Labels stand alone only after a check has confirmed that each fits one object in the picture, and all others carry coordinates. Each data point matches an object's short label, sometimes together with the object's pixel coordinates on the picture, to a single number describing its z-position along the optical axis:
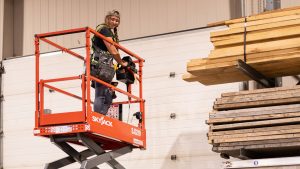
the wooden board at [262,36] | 10.56
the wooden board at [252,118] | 10.11
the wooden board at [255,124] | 10.08
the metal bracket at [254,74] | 10.59
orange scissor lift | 10.25
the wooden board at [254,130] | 10.05
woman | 11.05
